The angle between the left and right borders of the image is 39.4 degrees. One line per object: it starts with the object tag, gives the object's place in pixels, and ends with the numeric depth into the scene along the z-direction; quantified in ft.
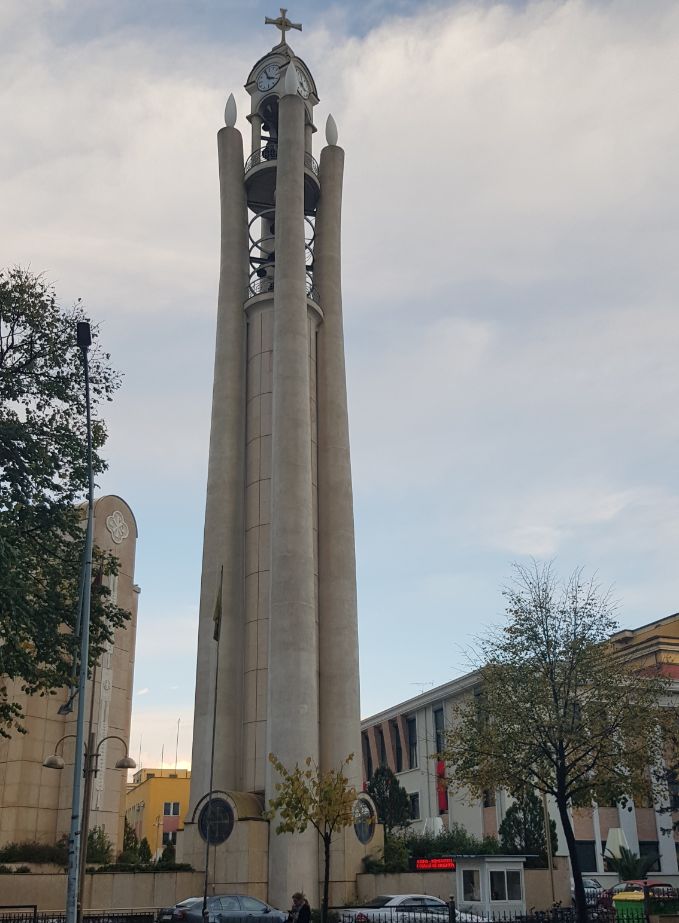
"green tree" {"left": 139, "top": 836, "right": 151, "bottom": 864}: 210.18
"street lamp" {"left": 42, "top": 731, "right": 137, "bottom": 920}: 86.63
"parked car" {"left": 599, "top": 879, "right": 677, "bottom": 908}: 103.65
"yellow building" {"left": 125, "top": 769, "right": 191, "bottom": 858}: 343.05
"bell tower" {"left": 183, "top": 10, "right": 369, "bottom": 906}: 137.18
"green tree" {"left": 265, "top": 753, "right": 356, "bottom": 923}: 101.96
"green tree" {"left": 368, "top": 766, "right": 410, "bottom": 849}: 224.22
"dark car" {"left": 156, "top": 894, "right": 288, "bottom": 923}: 96.37
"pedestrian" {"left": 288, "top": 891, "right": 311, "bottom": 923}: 66.60
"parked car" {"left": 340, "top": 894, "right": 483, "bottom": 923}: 100.99
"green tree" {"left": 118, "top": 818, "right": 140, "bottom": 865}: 159.02
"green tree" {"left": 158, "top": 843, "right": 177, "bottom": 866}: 155.72
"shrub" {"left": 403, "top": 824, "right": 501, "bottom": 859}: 150.51
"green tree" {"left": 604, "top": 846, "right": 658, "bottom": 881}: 181.27
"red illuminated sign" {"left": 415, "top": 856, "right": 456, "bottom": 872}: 131.13
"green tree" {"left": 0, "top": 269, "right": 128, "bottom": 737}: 87.61
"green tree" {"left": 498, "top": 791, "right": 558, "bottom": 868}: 175.52
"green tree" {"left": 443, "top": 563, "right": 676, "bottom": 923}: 108.99
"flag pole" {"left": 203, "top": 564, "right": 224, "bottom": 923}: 113.94
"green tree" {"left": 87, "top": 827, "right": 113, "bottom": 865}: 147.23
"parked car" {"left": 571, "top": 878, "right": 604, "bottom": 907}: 162.34
